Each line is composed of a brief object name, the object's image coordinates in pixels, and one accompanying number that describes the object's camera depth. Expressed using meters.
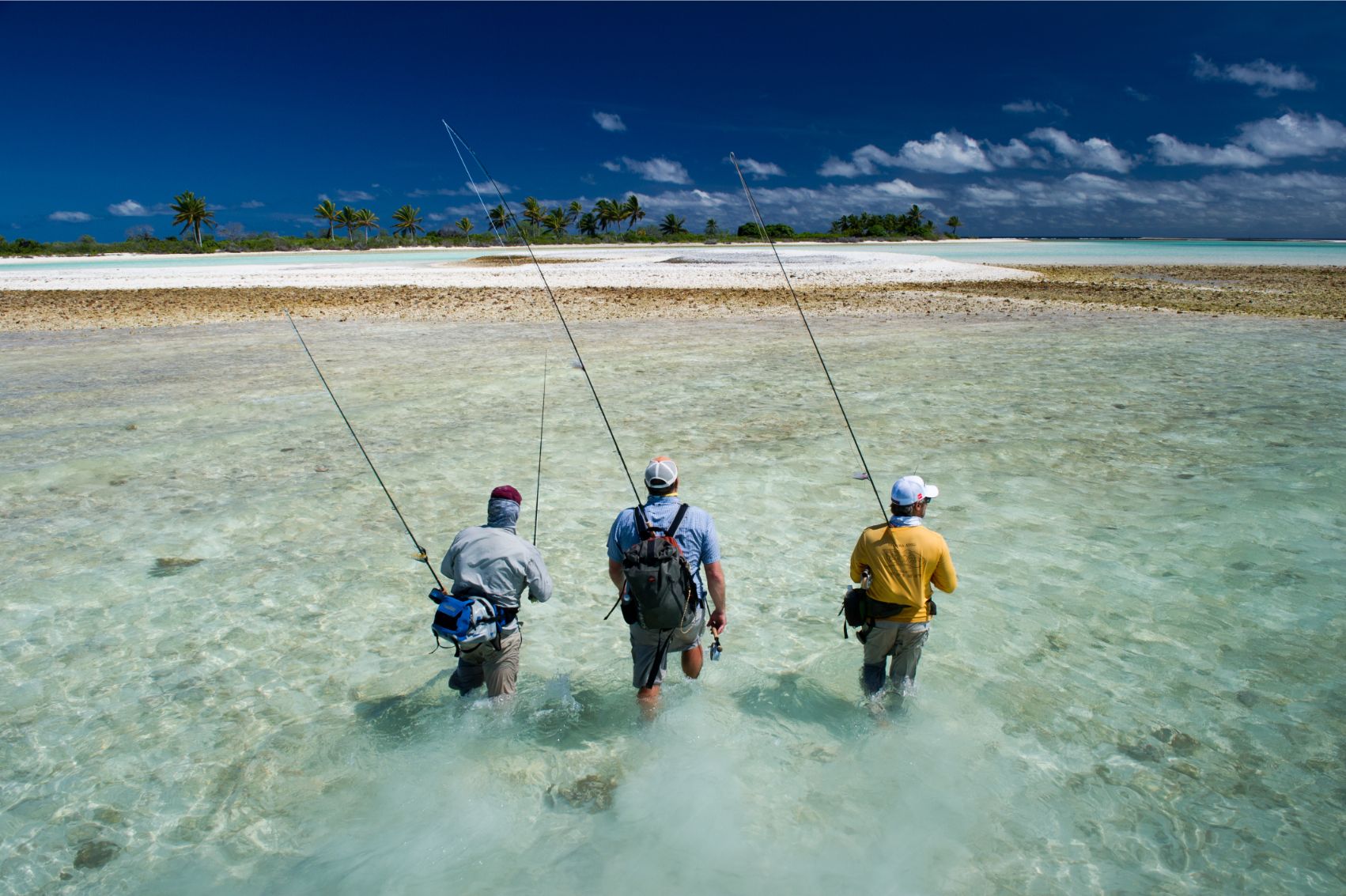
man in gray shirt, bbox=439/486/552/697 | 4.77
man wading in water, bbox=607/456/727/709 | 4.47
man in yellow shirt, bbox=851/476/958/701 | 4.76
